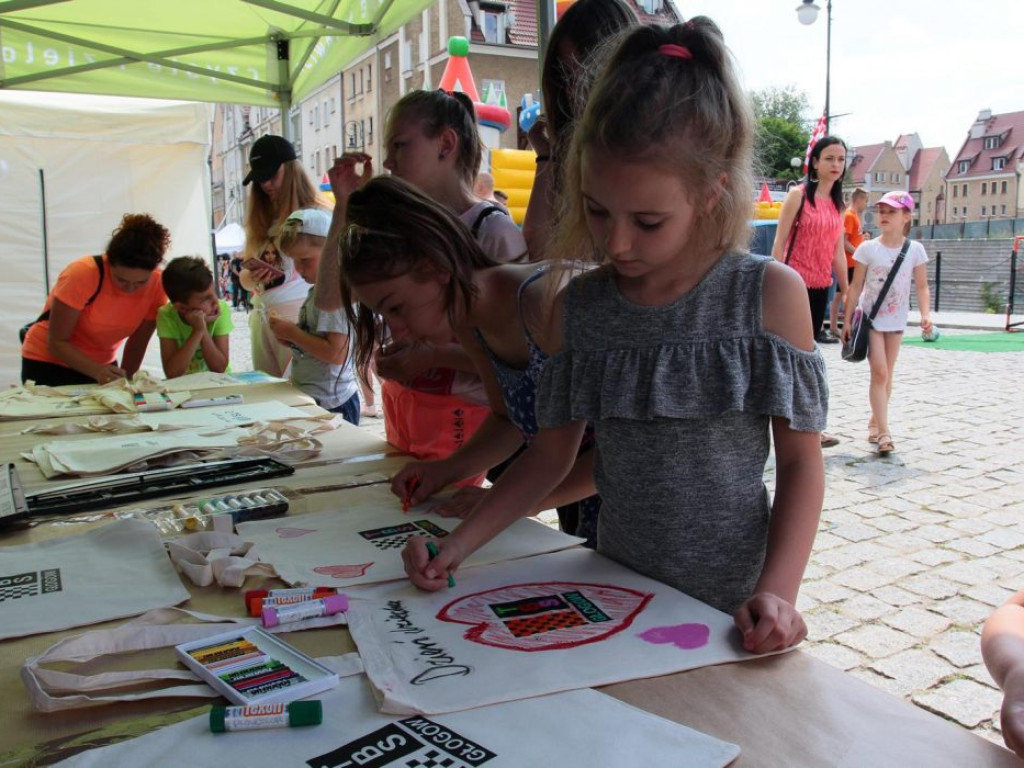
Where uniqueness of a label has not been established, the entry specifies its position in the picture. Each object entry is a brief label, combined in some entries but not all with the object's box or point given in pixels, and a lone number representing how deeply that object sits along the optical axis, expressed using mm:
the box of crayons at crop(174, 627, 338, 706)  750
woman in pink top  4523
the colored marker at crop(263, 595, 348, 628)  908
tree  38156
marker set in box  1331
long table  642
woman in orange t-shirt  3316
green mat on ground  9312
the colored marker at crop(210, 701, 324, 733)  691
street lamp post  16594
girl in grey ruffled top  960
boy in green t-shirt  3355
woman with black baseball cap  3164
